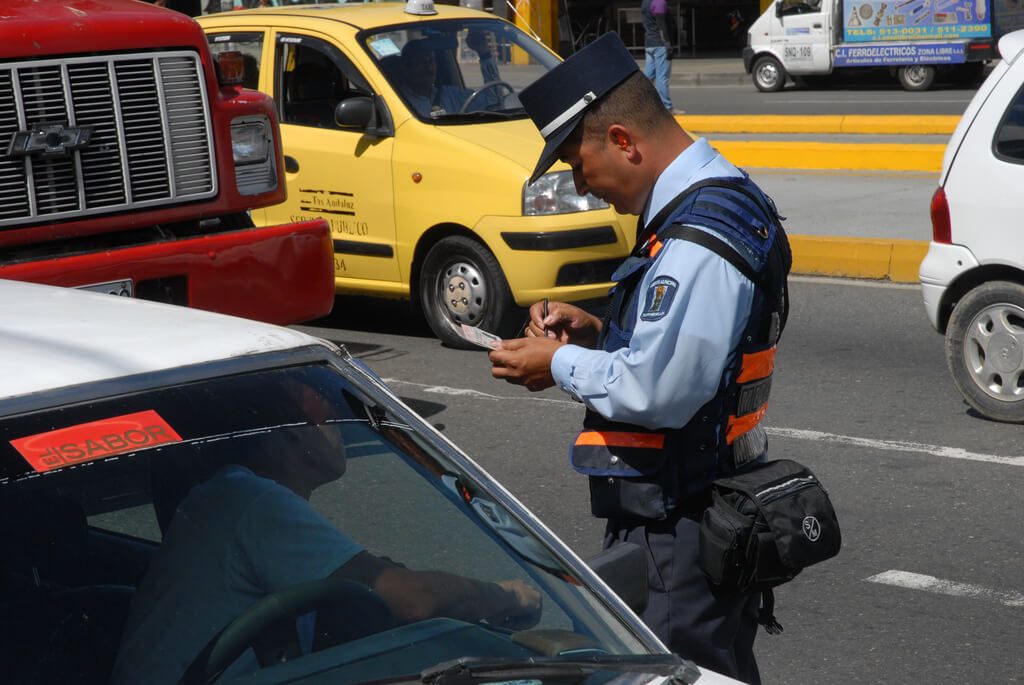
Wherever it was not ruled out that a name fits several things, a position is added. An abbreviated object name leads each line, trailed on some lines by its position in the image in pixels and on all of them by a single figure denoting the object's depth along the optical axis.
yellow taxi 7.82
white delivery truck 23.03
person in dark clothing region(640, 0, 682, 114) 20.02
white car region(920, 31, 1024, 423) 6.30
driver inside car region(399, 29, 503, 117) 8.35
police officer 2.55
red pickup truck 5.26
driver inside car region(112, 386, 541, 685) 1.98
